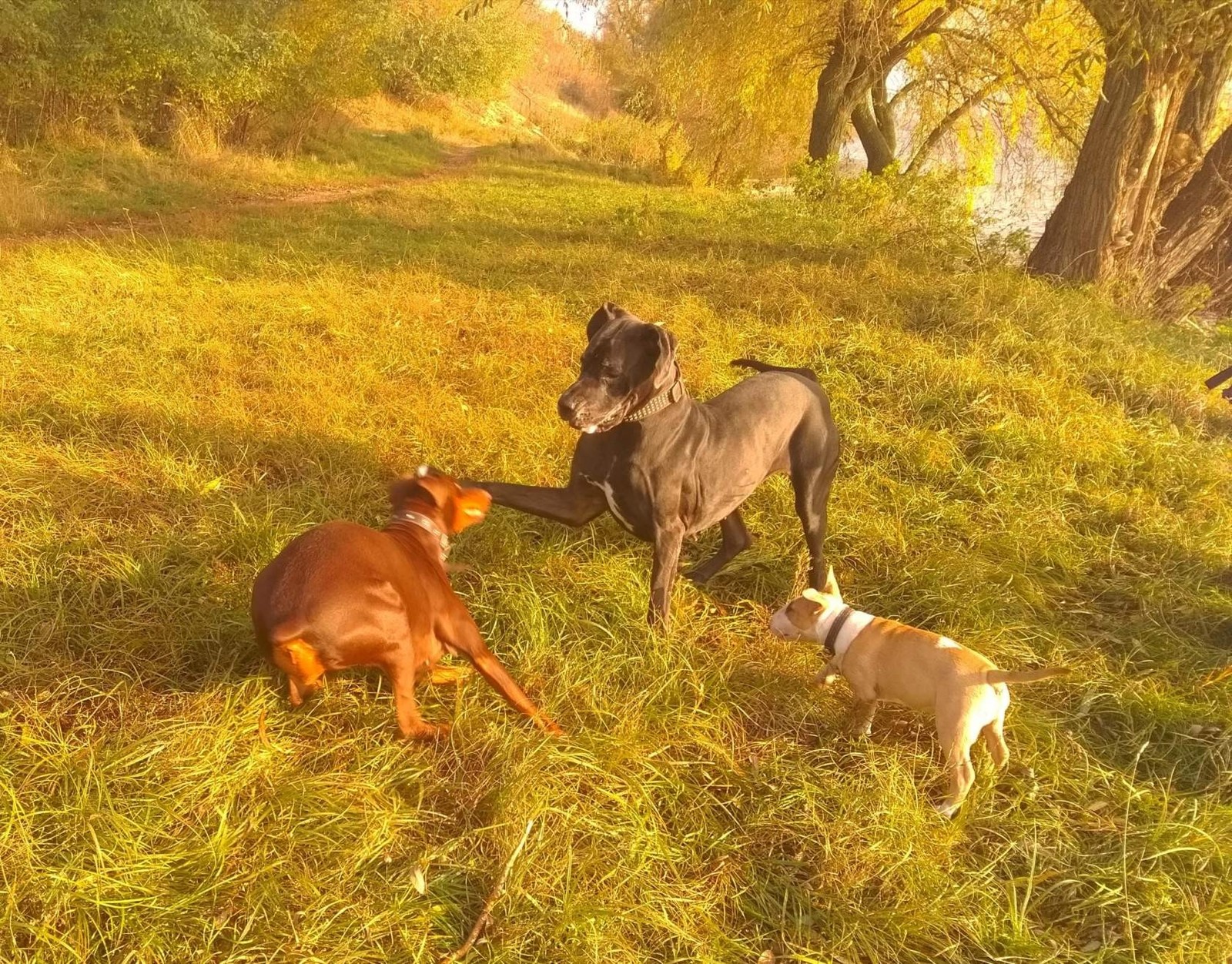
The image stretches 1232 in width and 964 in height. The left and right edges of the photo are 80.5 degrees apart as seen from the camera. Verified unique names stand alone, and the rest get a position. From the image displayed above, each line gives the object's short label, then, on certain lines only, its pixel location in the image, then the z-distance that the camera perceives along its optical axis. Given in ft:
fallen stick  6.13
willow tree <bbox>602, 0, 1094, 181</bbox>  34.32
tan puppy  7.89
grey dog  9.16
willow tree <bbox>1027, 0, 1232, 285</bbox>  24.31
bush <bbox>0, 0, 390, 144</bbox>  32.91
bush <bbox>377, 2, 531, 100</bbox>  72.38
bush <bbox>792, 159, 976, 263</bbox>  29.55
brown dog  6.69
